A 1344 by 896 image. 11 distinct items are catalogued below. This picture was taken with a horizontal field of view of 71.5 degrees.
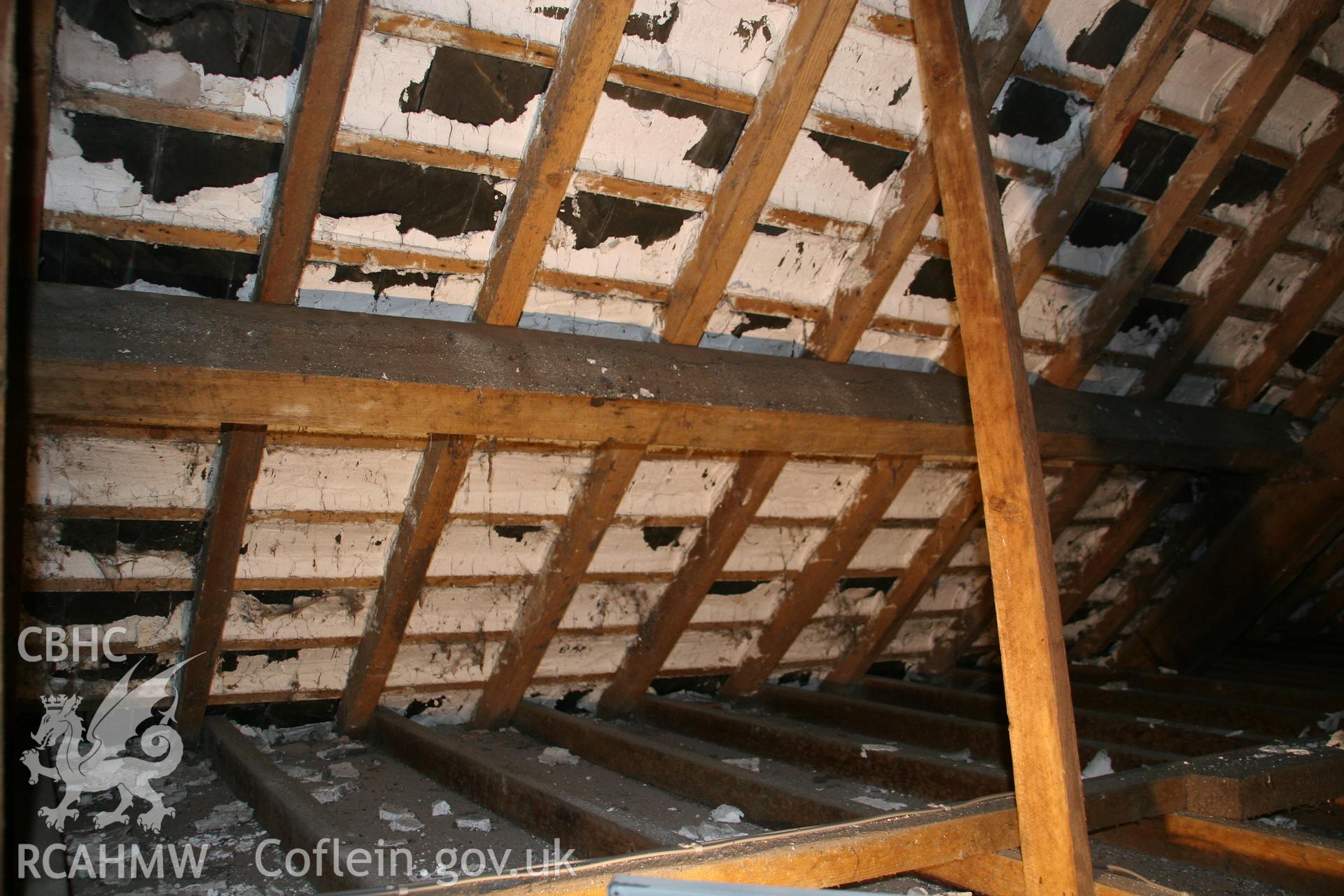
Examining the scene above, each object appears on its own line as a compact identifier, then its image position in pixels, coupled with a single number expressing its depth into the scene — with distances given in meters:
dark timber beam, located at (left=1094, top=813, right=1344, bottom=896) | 2.23
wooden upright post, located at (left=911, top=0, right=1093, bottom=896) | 2.03
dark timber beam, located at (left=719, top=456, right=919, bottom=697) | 3.88
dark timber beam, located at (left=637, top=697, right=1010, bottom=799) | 3.16
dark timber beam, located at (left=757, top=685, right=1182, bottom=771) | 3.43
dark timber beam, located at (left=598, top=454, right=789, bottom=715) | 3.63
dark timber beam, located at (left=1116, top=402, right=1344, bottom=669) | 4.25
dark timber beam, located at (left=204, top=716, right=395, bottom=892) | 2.46
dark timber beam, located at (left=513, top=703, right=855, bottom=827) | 2.91
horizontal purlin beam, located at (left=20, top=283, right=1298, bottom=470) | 2.12
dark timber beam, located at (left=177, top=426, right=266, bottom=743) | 2.87
